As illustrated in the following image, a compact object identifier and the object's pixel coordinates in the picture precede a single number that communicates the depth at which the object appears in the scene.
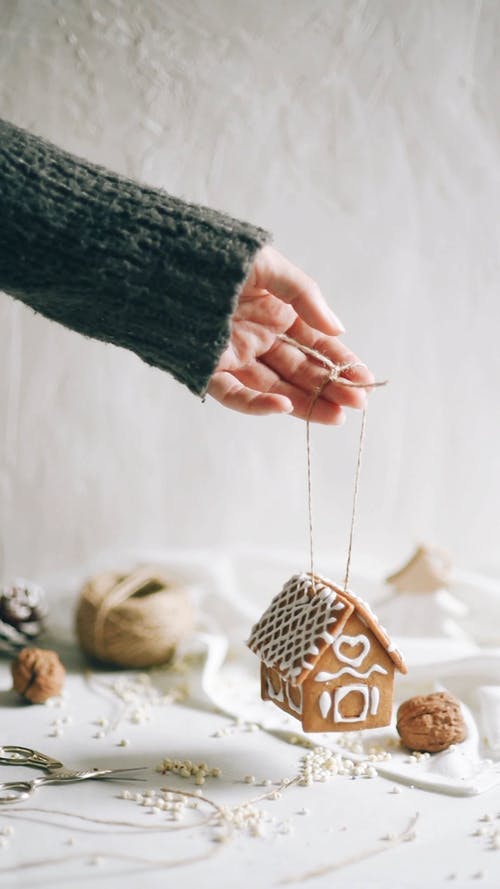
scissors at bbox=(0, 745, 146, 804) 0.85
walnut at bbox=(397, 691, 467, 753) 0.95
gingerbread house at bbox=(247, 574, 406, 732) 0.85
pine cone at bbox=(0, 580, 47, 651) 1.28
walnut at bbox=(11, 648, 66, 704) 1.09
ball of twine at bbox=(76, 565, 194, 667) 1.22
